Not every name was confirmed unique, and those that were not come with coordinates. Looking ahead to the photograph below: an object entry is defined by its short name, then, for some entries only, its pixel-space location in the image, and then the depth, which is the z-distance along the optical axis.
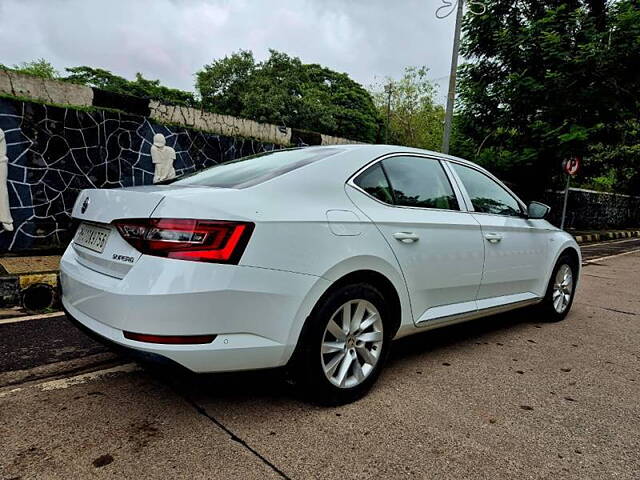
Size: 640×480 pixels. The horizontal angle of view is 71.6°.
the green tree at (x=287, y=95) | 28.81
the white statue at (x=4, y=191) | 5.52
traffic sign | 11.80
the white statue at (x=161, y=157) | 6.97
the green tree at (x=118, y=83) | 36.59
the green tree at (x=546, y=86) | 10.67
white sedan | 1.83
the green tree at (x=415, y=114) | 28.48
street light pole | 10.44
